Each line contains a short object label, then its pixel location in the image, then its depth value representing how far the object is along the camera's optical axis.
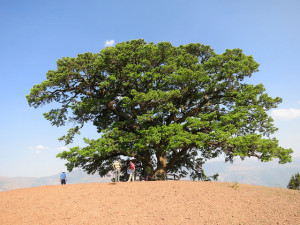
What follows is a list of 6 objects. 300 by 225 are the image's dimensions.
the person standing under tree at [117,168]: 16.38
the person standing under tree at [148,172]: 20.46
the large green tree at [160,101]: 17.19
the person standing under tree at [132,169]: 16.74
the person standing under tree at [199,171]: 18.89
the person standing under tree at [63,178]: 18.35
